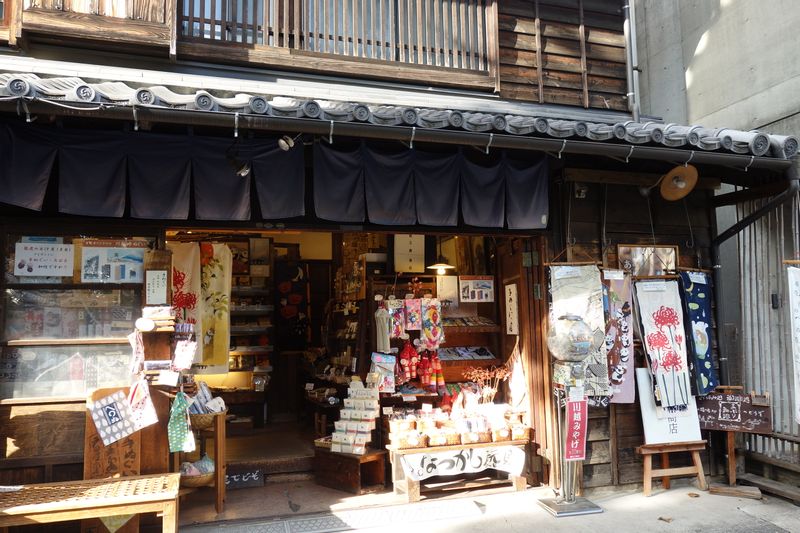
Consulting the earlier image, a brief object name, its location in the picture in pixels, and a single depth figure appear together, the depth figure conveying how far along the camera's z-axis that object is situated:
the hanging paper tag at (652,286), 7.67
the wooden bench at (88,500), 4.85
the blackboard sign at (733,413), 7.41
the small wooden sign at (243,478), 7.64
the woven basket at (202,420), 6.86
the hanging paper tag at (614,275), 7.48
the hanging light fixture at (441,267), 9.16
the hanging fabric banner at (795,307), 6.95
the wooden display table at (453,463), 7.22
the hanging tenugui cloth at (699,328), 7.70
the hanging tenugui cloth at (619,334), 7.47
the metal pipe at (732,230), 7.15
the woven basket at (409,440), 7.24
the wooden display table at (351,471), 7.39
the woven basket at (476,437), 7.45
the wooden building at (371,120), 5.54
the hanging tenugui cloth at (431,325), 8.38
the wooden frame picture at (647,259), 7.79
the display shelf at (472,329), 8.73
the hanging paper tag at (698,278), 7.87
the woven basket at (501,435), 7.53
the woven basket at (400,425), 7.41
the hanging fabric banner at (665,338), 7.49
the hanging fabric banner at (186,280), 7.64
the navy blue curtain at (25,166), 5.38
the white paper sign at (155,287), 6.21
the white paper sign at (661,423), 7.45
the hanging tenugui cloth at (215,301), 8.13
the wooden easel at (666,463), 7.33
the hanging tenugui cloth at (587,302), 7.23
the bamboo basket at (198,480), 6.54
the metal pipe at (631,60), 9.00
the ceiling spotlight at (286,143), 5.72
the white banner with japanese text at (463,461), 7.24
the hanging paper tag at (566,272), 7.34
